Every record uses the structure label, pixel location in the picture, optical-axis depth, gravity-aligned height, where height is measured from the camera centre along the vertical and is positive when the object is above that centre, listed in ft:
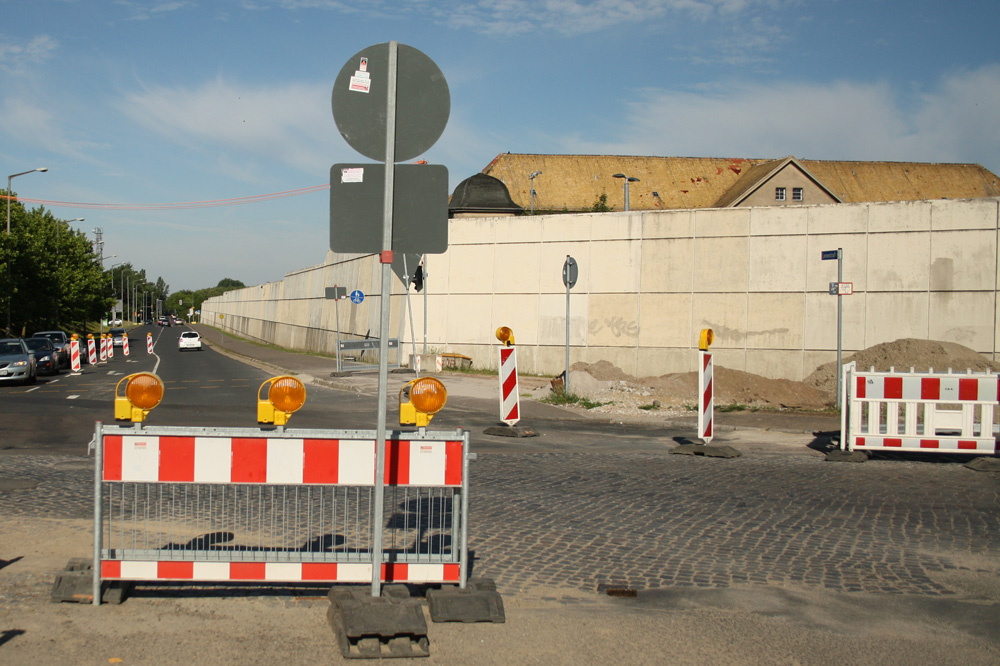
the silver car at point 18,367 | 80.28 -5.27
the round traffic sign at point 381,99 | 15.98 +4.13
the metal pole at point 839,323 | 55.56 +0.43
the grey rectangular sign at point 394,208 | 15.83 +2.08
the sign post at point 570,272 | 61.62 +3.73
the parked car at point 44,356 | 96.02 -4.98
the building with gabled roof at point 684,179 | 218.38 +38.59
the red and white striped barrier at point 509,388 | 45.65 -3.49
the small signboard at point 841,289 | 53.72 +2.59
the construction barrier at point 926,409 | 37.01 -3.37
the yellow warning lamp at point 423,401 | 16.22 -1.53
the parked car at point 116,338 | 201.75 -5.87
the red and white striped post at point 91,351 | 124.36 -5.57
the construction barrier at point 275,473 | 15.49 -2.85
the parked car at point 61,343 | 107.04 -4.04
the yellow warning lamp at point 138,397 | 15.43 -1.50
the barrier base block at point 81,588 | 15.74 -5.09
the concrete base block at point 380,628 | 13.82 -5.02
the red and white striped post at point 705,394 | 40.50 -3.21
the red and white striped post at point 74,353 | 100.22 -4.82
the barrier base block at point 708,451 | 38.45 -5.60
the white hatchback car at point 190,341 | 177.88 -5.45
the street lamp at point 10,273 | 148.59 +6.67
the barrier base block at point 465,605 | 15.49 -5.17
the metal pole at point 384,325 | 15.16 -0.10
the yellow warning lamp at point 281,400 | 15.70 -1.54
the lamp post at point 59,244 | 183.73 +15.34
